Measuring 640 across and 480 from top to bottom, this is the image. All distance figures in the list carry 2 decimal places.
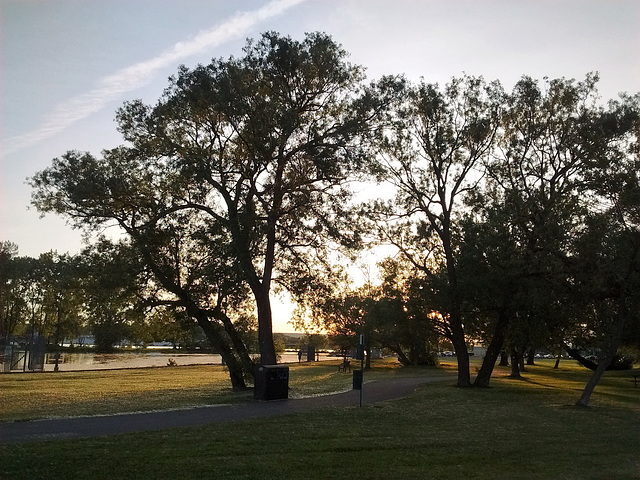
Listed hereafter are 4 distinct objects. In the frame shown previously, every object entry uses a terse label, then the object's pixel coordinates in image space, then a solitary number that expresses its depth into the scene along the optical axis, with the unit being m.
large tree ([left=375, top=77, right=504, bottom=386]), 28.33
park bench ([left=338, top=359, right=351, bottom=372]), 41.44
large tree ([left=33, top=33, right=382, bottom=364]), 21.00
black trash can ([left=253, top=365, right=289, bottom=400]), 19.12
